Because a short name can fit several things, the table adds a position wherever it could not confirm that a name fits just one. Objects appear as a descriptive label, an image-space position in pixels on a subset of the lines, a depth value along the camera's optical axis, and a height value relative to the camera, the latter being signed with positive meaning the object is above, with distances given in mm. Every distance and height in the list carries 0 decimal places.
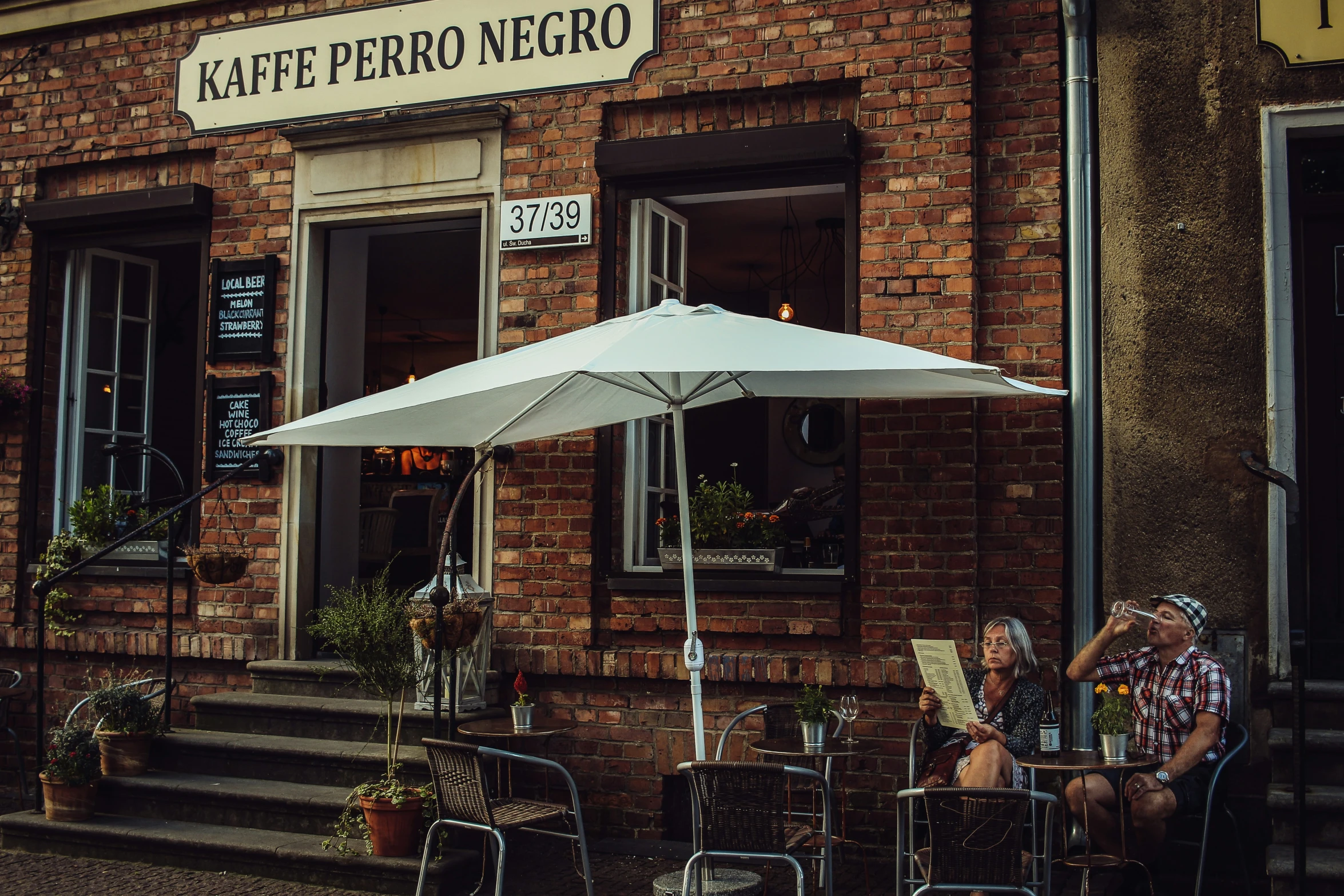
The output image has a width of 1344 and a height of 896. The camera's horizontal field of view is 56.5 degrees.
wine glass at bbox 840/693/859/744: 5371 -735
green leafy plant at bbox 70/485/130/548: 7602 +73
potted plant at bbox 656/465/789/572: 6438 +16
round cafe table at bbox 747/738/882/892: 5191 -899
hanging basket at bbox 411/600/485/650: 5645 -425
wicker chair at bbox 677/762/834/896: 4316 -956
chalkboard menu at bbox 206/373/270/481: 7352 +666
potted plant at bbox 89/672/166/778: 6531 -1060
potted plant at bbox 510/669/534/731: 5816 -839
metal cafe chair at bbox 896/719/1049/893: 4527 -1213
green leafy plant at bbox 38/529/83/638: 7633 -278
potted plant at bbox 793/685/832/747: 5277 -768
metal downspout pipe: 5938 +950
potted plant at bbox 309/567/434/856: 5629 -687
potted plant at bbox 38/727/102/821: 6234 -1246
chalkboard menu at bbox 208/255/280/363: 7387 +1304
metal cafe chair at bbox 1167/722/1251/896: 4895 -1012
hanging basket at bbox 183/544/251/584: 6621 -181
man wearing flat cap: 4934 -712
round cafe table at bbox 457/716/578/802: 5680 -910
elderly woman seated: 5016 -689
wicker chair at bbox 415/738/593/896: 4691 -1029
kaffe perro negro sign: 6910 +2736
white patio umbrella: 4512 +628
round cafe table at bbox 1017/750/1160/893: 4738 -853
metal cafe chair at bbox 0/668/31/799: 7199 -1006
